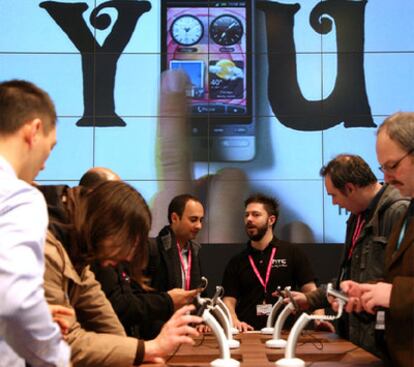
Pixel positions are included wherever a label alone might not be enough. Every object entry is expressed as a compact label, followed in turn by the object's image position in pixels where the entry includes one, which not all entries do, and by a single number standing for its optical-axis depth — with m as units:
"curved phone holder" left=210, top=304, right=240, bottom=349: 2.86
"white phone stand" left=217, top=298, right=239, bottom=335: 3.21
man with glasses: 1.95
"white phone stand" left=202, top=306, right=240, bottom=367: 2.23
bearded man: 4.06
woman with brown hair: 1.79
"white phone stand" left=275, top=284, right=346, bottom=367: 2.23
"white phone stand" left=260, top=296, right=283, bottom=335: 3.29
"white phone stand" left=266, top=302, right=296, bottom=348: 2.85
